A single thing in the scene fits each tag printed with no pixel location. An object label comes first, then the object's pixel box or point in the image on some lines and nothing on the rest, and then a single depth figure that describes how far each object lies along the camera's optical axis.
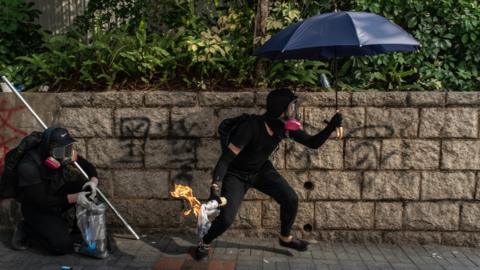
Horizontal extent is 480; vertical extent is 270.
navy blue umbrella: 4.12
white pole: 5.19
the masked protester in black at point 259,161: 4.59
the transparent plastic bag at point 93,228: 4.84
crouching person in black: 4.79
